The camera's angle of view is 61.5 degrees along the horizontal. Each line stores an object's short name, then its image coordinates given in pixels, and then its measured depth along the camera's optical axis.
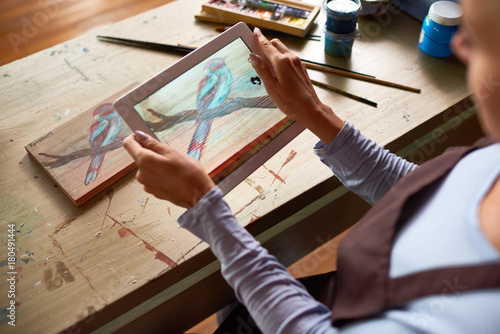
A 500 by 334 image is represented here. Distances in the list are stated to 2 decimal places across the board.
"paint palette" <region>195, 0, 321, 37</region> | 1.17
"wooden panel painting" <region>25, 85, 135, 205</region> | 0.87
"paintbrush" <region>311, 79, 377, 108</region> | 1.02
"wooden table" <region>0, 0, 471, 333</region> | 0.75
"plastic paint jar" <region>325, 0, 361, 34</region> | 1.07
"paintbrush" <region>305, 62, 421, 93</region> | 1.05
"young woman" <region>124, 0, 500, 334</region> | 0.51
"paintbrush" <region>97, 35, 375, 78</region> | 1.12
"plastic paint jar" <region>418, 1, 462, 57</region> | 1.05
